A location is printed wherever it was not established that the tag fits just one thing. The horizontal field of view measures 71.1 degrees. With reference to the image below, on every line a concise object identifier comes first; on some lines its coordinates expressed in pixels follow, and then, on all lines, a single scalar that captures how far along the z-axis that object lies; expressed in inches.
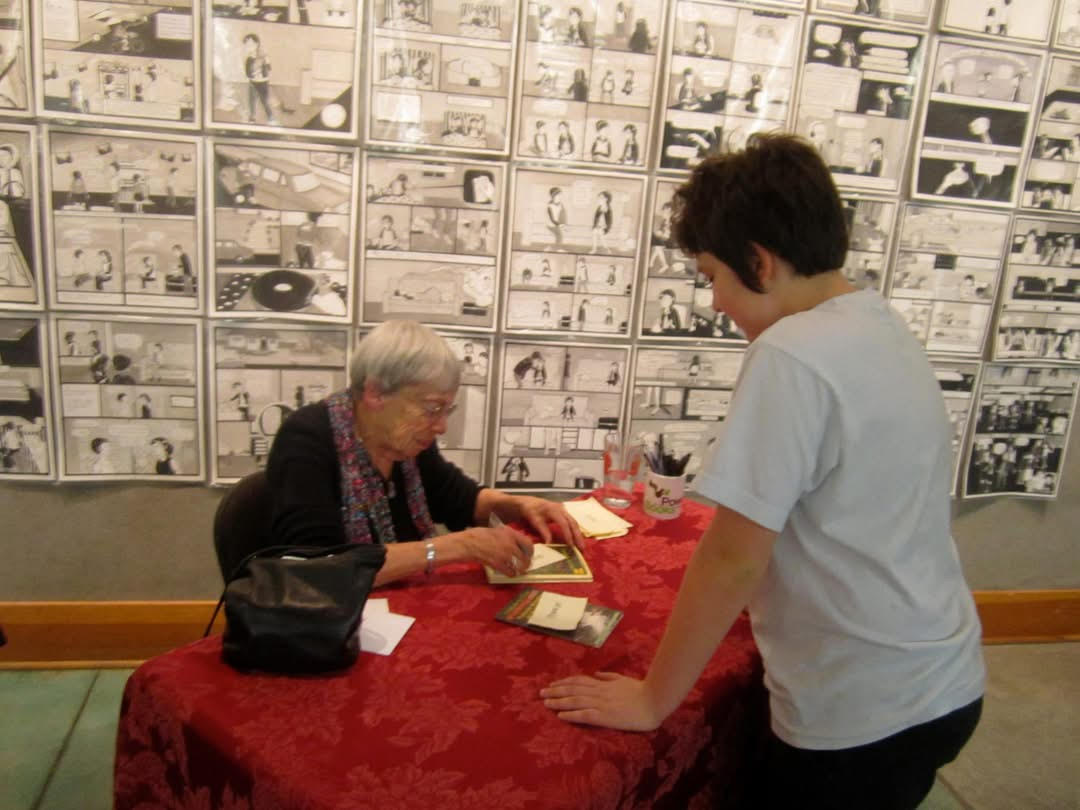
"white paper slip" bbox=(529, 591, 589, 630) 49.1
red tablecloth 34.8
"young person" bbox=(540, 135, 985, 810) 34.4
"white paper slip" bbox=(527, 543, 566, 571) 58.7
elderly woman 56.0
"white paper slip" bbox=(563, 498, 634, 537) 65.8
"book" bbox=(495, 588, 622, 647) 48.0
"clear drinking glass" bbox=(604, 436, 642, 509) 73.1
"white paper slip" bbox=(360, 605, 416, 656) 45.1
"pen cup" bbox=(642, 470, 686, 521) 69.3
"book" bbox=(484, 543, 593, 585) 55.7
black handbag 40.4
